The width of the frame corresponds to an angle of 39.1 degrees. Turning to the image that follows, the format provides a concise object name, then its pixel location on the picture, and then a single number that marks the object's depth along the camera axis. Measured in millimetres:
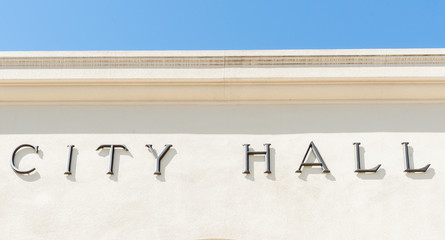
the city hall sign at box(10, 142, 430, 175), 6957
